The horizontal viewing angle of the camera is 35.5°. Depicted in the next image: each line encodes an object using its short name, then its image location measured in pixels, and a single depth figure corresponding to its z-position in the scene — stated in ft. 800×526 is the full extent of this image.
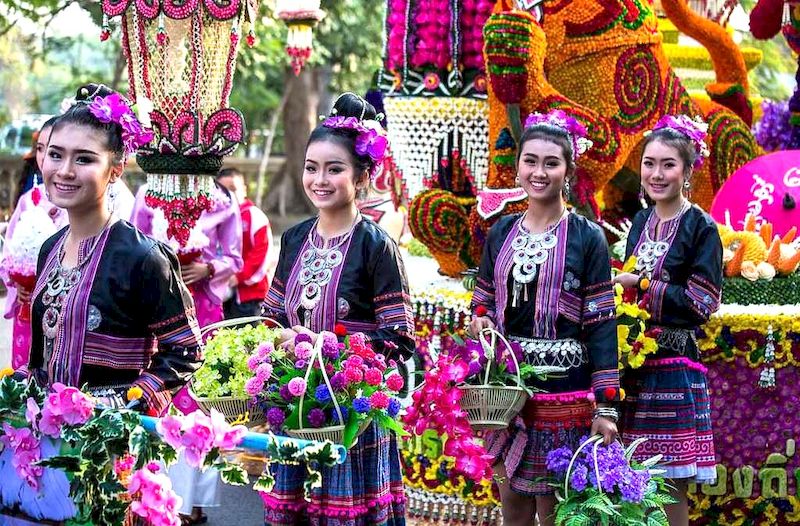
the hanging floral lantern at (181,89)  18.16
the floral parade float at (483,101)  19.77
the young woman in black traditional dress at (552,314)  14.12
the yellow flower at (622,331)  15.58
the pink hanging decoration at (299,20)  27.37
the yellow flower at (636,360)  15.79
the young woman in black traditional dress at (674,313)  16.12
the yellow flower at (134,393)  11.08
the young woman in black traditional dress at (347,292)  13.12
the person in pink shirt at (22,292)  18.90
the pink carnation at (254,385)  12.01
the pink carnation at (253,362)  12.18
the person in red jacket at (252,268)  23.99
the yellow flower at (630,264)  16.61
